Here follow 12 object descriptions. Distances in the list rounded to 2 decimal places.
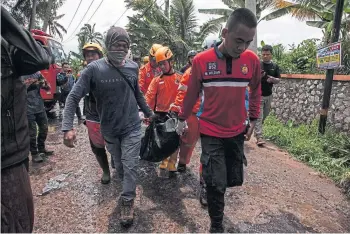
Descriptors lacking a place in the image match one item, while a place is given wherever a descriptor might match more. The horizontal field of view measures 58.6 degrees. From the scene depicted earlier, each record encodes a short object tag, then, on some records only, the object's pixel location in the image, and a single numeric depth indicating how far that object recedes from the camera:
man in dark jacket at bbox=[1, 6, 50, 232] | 1.58
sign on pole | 5.80
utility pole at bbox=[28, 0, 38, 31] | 17.89
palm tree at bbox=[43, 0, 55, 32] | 18.58
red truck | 9.16
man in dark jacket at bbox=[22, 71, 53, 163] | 4.95
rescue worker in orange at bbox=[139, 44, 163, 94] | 5.64
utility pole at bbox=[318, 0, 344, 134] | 5.99
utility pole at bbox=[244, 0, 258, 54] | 8.60
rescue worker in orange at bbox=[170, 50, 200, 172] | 3.82
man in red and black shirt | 2.64
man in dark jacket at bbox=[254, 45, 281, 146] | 6.28
